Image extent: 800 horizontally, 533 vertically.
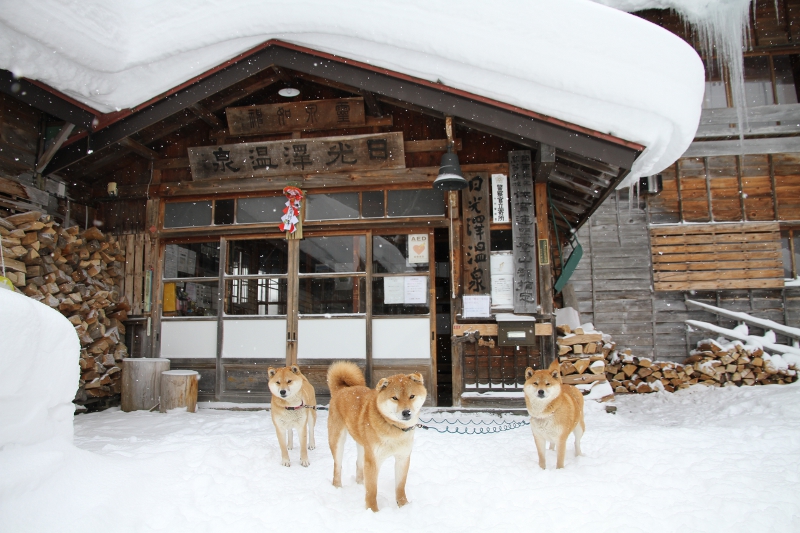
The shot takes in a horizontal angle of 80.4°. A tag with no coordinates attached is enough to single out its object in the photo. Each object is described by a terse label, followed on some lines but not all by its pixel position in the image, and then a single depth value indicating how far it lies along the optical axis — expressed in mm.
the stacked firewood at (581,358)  7570
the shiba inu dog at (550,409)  4340
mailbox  6703
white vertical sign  7184
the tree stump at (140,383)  7055
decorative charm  7523
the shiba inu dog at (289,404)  4418
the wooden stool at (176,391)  6902
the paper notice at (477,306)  6938
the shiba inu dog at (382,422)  3223
